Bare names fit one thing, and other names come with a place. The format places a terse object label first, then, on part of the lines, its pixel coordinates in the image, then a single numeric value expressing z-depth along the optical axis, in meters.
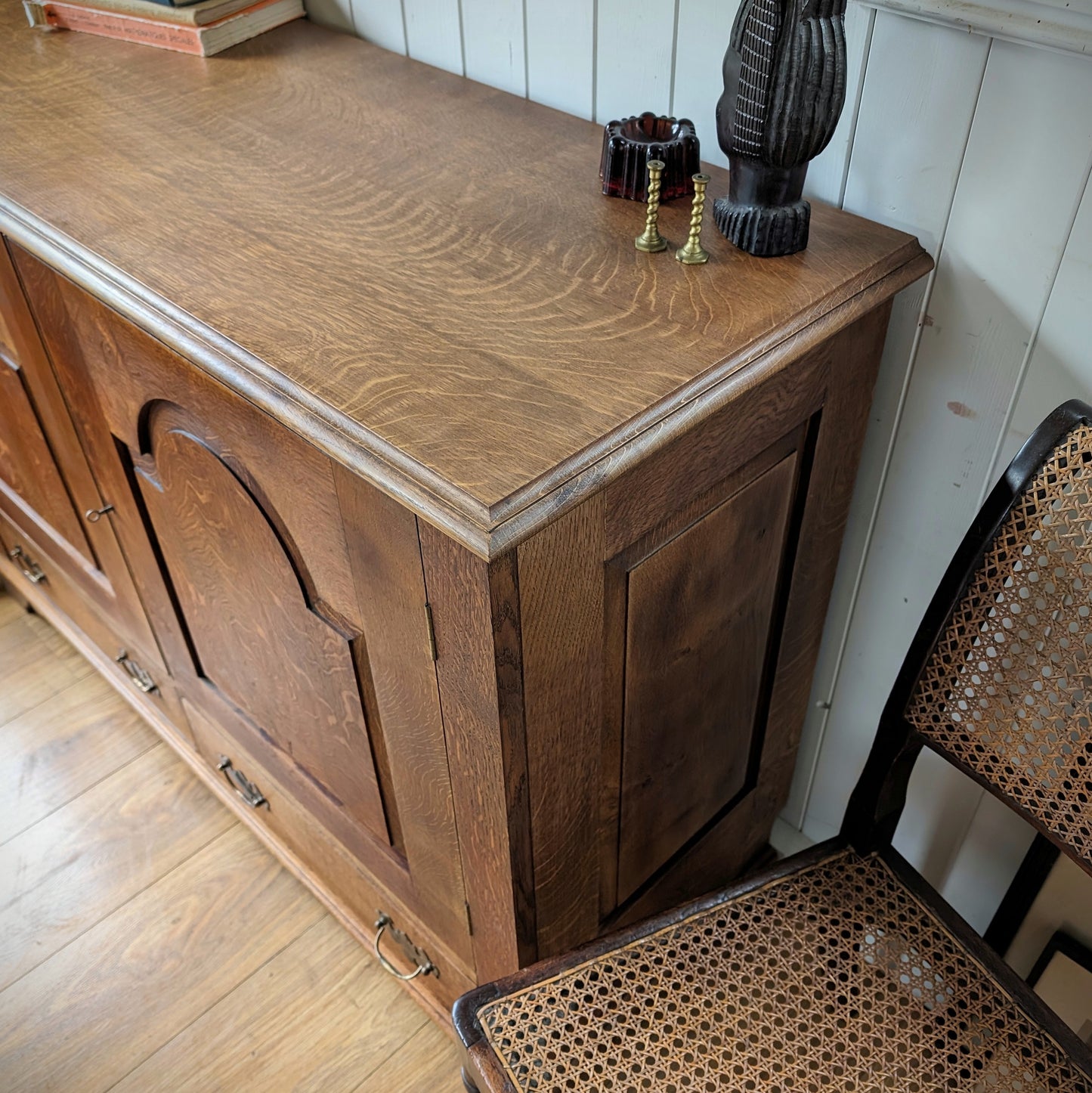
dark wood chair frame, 0.74
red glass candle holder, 0.85
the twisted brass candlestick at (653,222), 0.79
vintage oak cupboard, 0.68
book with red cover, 1.15
